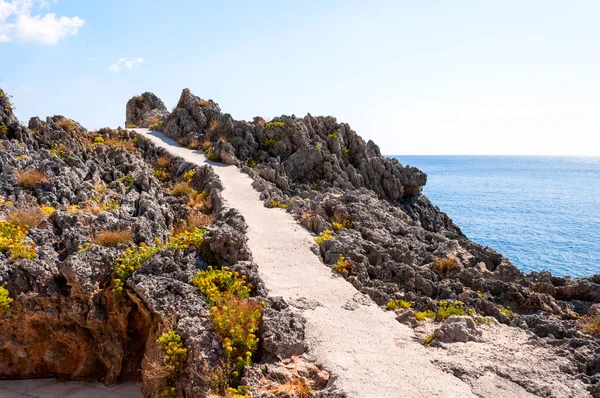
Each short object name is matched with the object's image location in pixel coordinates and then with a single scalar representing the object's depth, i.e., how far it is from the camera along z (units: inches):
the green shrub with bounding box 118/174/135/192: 812.7
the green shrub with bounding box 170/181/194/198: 913.2
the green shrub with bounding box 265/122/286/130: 1243.6
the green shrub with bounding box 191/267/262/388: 348.8
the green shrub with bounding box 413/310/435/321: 461.4
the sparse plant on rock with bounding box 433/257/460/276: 601.3
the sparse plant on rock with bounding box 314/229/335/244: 634.2
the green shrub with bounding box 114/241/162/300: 434.3
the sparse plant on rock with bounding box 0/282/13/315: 416.5
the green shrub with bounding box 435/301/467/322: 464.8
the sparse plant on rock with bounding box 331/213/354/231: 696.9
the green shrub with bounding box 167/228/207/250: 483.5
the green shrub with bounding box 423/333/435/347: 407.8
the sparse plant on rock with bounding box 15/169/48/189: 644.1
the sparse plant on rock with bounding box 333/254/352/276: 555.2
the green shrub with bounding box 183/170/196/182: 1024.2
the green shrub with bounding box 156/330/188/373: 352.2
